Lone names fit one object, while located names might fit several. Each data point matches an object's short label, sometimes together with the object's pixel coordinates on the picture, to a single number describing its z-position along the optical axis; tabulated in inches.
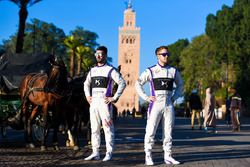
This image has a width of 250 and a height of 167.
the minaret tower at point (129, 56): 5703.7
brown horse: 493.4
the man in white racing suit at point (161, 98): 386.6
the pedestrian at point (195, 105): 1028.5
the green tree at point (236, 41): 2751.5
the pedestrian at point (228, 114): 1256.5
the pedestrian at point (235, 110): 1005.2
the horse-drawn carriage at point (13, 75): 585.0
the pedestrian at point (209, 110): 898.7
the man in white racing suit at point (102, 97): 403.9
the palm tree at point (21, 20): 1192.7
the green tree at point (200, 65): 3211.1
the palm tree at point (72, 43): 2792.8
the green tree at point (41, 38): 4052.7
